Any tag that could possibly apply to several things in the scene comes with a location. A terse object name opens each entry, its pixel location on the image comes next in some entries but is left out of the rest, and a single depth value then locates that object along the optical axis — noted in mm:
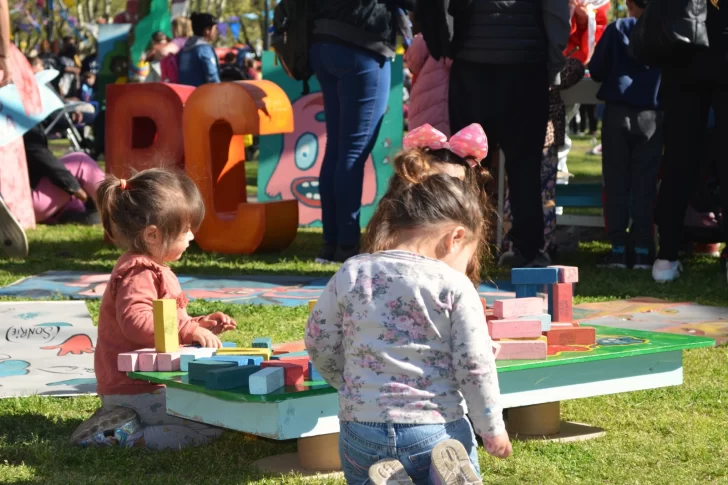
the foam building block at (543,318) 5965
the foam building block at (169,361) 5606
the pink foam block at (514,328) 5705
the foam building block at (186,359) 5581
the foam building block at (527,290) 6410
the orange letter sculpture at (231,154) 13214
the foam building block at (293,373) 5158
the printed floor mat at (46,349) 7071
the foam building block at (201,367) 5273
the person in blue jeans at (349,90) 11435
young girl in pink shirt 5899
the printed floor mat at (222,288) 10196
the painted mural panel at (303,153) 16022
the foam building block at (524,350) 5587
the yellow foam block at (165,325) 5590
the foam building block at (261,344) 6124
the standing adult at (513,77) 10590
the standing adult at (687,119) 10399
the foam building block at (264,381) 5003
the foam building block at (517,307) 5914
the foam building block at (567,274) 6289
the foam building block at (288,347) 6283
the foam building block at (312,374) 5368
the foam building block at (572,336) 5962
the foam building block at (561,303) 6334
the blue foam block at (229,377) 5111
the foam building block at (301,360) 5400
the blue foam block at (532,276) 6315
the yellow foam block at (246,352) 5717
